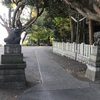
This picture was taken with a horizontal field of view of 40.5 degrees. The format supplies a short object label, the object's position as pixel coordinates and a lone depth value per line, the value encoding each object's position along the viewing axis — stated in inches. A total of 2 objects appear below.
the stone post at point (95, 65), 212.7
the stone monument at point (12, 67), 182.7
